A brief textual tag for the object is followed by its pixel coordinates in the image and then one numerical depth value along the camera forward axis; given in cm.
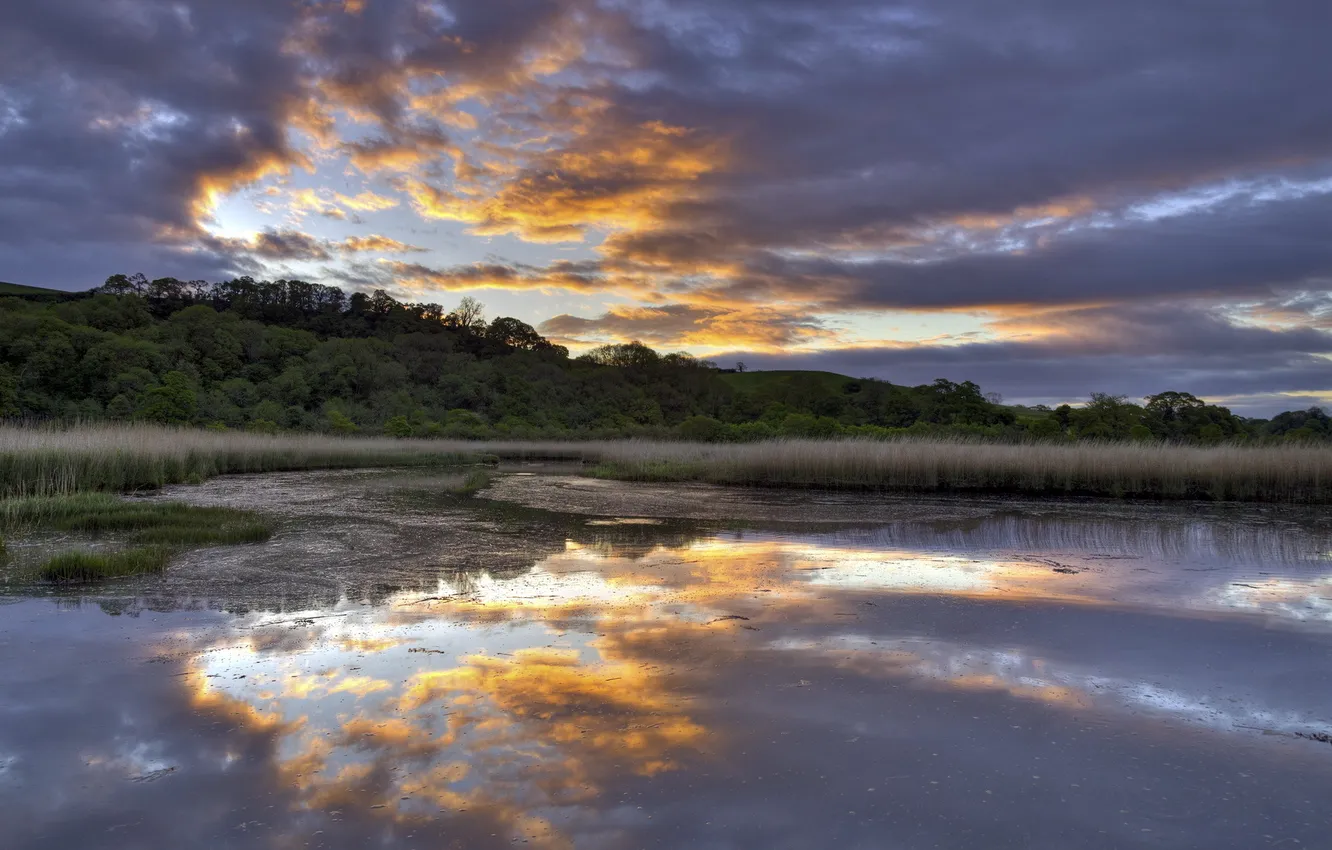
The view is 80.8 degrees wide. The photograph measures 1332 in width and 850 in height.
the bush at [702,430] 4062
